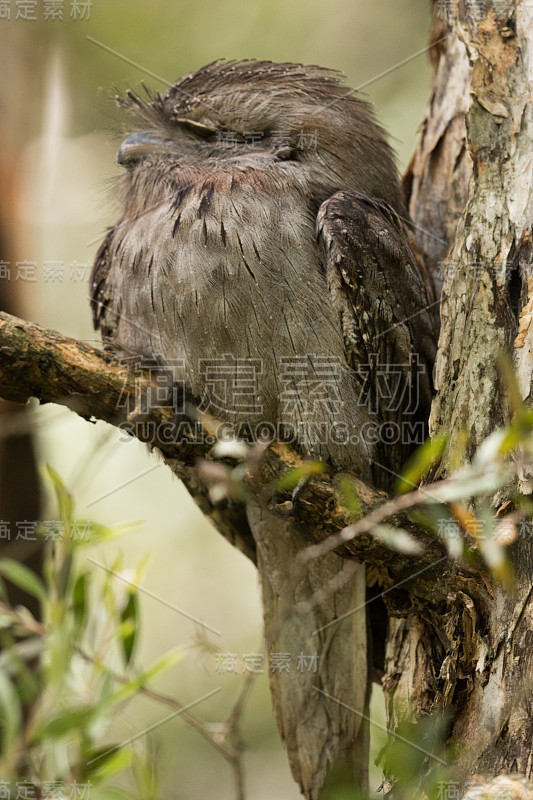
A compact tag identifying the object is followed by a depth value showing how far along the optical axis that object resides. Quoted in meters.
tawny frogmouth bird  5.36
